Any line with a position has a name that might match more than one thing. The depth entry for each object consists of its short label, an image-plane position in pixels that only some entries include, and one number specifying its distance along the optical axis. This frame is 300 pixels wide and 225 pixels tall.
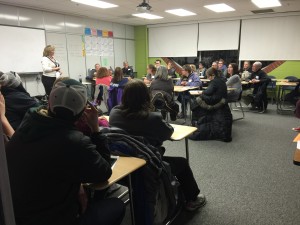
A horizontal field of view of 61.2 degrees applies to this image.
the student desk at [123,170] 1.38
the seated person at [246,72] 6.65
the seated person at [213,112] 3.89
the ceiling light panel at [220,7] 6.30
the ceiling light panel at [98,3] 5.88
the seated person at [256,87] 6.11
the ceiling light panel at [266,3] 5.91
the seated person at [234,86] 5.19
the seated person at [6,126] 1.89
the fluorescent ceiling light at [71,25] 7.33
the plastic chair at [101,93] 4.88
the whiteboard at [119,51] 9.44
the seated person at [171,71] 8.43
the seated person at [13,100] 2.24
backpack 1.62
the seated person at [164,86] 4.27
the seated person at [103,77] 4.95
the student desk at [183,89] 5.04
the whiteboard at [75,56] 7.64
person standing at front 5.69
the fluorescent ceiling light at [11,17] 5.89
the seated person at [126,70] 8.98
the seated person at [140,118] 1.87
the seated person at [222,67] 7.56
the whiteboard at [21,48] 5.96
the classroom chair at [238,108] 5.28
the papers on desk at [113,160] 1.57
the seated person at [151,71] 5.56
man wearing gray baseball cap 1.11
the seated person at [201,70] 7.94
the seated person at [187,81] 5.54
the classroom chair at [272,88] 7.40
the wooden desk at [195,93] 4.67
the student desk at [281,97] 5.86
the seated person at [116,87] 4.48
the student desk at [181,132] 2.09
